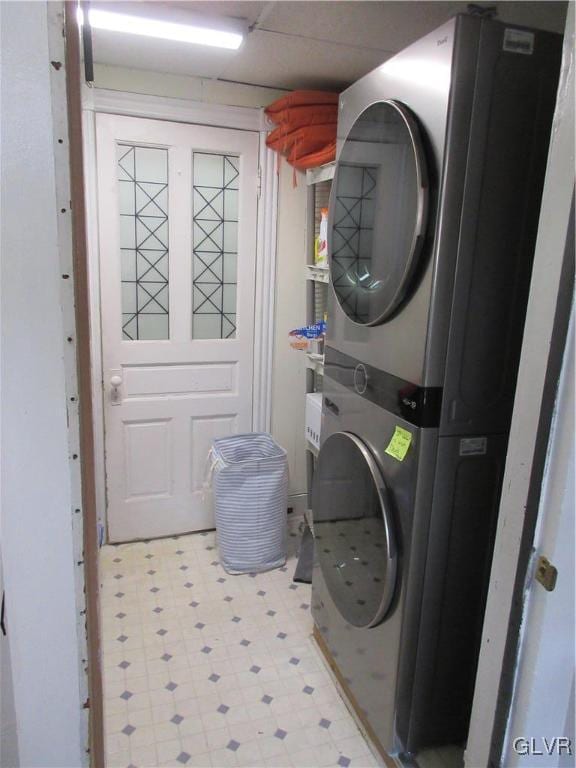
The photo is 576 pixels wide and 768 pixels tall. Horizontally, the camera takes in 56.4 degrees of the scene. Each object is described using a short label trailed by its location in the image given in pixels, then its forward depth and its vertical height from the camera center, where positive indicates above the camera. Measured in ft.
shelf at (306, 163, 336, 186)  7.76 +1.43
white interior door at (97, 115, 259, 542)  8.08 -0.69
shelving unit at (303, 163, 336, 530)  8.53 -0.20
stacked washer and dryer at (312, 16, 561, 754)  3.95 -0.51
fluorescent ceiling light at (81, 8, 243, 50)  5.87 +2.59
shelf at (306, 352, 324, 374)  8.61 -1.47
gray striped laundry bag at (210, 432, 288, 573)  7.99 -3.56
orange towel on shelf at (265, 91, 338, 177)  7.68 +2.09
